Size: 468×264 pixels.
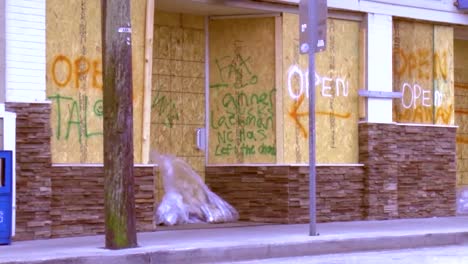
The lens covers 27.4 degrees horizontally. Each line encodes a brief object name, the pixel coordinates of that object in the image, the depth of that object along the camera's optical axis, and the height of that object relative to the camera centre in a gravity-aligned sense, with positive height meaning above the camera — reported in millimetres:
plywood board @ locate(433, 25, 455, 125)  18688 +1538
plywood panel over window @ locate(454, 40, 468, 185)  21125 +1069
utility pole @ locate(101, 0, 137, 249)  11859 +329
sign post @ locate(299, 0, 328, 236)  13625 +1555
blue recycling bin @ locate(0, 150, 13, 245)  12805 -545
